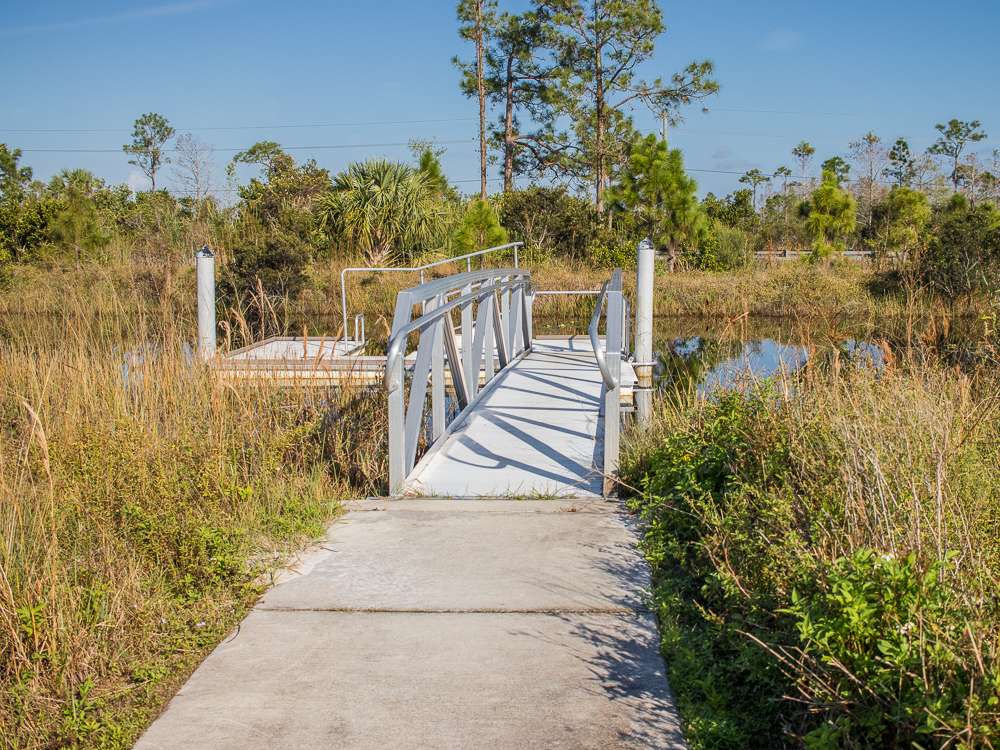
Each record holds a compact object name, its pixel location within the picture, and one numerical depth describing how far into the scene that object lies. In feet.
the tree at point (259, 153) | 140.56
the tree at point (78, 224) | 67.15
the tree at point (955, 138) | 152.25
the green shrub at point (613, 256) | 77.71
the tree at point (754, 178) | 159.53
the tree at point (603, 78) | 104.58
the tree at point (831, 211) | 87.92
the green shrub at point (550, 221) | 83.97
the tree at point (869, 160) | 146.82
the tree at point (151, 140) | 159.43
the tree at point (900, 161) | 151.63
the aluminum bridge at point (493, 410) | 17.25
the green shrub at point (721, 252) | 79.56
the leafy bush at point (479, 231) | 75.46
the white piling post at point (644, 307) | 31.89
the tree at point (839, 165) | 159.12
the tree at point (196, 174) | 100.78
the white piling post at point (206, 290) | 28.97
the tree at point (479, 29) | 108.06
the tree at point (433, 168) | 90.89
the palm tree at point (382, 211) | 74.08
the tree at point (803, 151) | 159.53
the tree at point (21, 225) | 67.65
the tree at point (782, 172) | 160.76
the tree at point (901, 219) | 81.66
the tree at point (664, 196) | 81.05
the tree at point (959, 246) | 51.80
